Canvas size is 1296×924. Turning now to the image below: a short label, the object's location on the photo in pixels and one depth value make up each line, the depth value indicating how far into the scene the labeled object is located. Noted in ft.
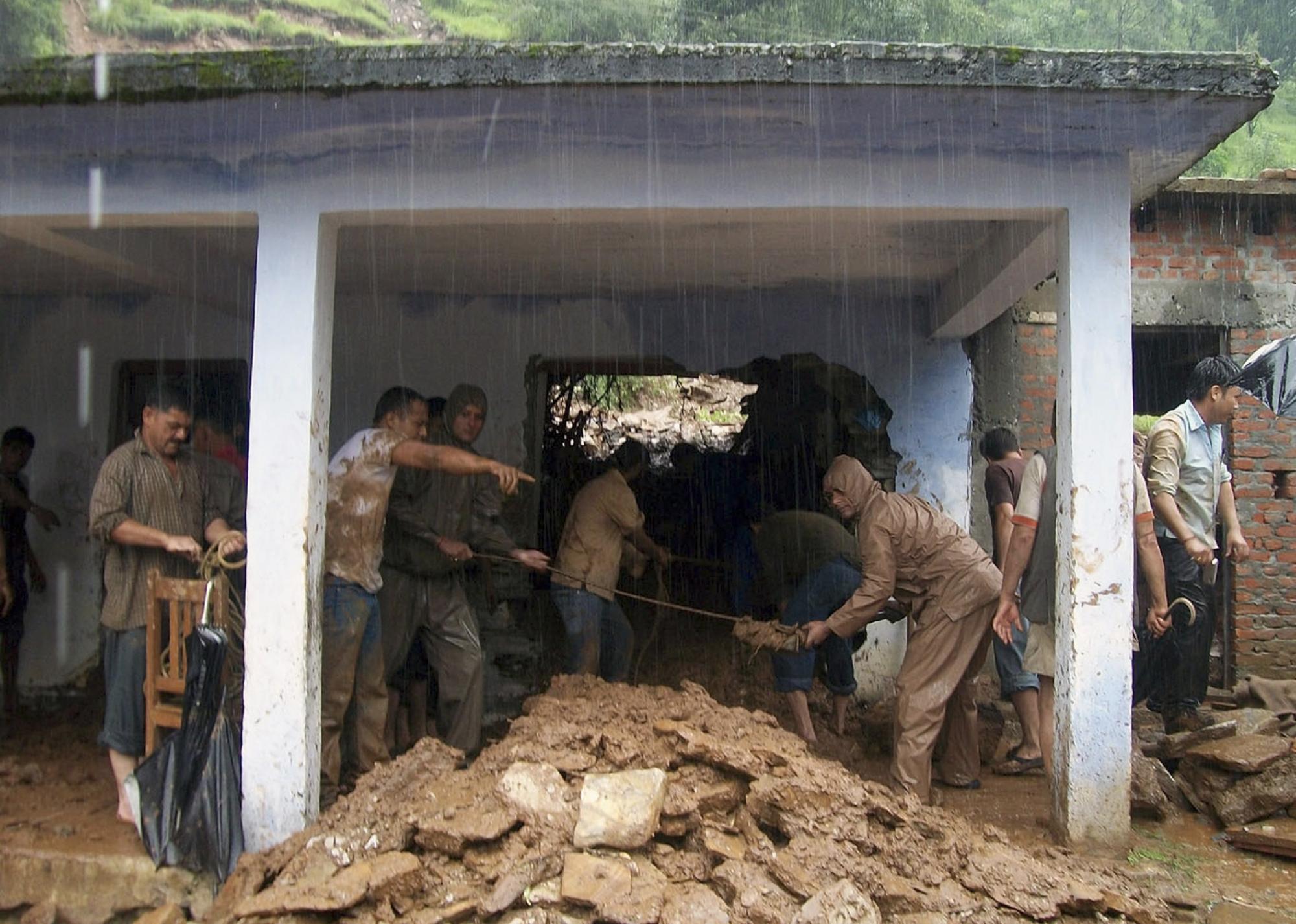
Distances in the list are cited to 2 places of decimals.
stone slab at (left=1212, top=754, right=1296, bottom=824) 16.55
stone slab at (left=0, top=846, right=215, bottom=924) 15.08
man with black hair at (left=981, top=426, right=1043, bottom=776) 20.57
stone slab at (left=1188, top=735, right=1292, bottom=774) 16.71
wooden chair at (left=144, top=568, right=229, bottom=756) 15.35
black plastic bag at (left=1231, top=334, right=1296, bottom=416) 20.26
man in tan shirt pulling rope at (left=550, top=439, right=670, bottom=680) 21.06
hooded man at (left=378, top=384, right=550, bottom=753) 19.01
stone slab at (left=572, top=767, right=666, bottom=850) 13.29
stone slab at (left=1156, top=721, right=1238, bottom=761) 18.25
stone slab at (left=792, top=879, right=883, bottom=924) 12.32
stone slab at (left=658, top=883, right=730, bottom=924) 12.34
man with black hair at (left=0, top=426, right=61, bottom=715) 22.61
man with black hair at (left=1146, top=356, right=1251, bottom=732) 18.97
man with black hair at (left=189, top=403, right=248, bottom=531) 17.47
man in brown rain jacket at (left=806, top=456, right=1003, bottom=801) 18.08
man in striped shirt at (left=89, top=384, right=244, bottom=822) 15.83
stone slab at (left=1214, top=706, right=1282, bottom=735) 19.95
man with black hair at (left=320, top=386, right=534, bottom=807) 17.08
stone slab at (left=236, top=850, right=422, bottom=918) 12.91
